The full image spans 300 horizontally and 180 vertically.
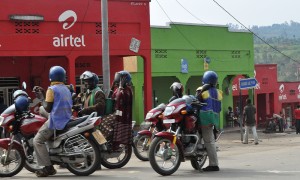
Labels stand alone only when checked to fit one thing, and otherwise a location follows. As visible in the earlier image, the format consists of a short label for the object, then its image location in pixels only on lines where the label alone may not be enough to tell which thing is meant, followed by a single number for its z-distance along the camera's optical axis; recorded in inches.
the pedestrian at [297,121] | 1247.3
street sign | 944.9
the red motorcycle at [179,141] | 426.3
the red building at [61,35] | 823.7
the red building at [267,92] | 1662.6
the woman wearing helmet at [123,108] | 489.1
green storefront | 1222.3
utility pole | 620.5
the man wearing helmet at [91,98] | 469.1
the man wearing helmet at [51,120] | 422.0
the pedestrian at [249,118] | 908.6
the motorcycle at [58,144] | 422.3
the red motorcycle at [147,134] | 561.9
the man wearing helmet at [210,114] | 450.6
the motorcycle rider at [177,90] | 539.5
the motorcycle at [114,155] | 474.6
